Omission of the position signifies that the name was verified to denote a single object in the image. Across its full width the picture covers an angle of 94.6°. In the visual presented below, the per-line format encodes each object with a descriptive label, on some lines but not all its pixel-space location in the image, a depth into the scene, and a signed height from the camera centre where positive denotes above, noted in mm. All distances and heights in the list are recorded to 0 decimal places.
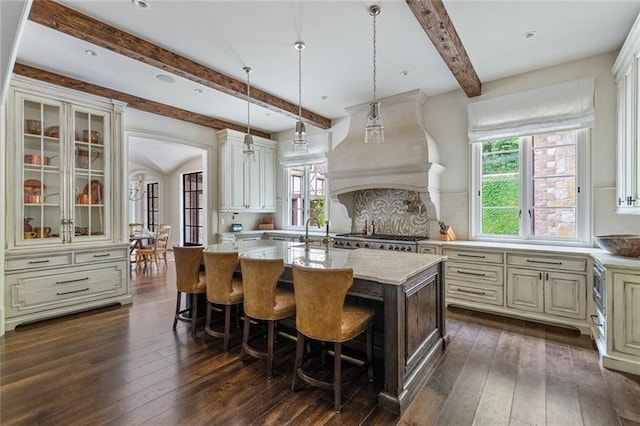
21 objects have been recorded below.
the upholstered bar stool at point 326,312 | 1927 -686
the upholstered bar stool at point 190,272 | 3045 -628
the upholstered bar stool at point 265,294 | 2309 -664
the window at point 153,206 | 9867 +192
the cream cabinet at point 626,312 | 2371 -830
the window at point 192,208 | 8812 +112
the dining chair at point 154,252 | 6641 -905
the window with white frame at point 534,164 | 3498 +608
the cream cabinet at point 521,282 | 3137 -843
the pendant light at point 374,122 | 2525 +766
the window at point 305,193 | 5988 +376
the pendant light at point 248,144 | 3592 +842
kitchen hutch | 3361 +109
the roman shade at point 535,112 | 3430 +1242
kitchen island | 1959 -693
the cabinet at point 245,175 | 5633 +728
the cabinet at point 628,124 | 2625 +842
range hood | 4164 +851
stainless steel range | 4109 -453
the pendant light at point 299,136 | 3176 +815
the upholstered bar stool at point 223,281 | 2682 -638
